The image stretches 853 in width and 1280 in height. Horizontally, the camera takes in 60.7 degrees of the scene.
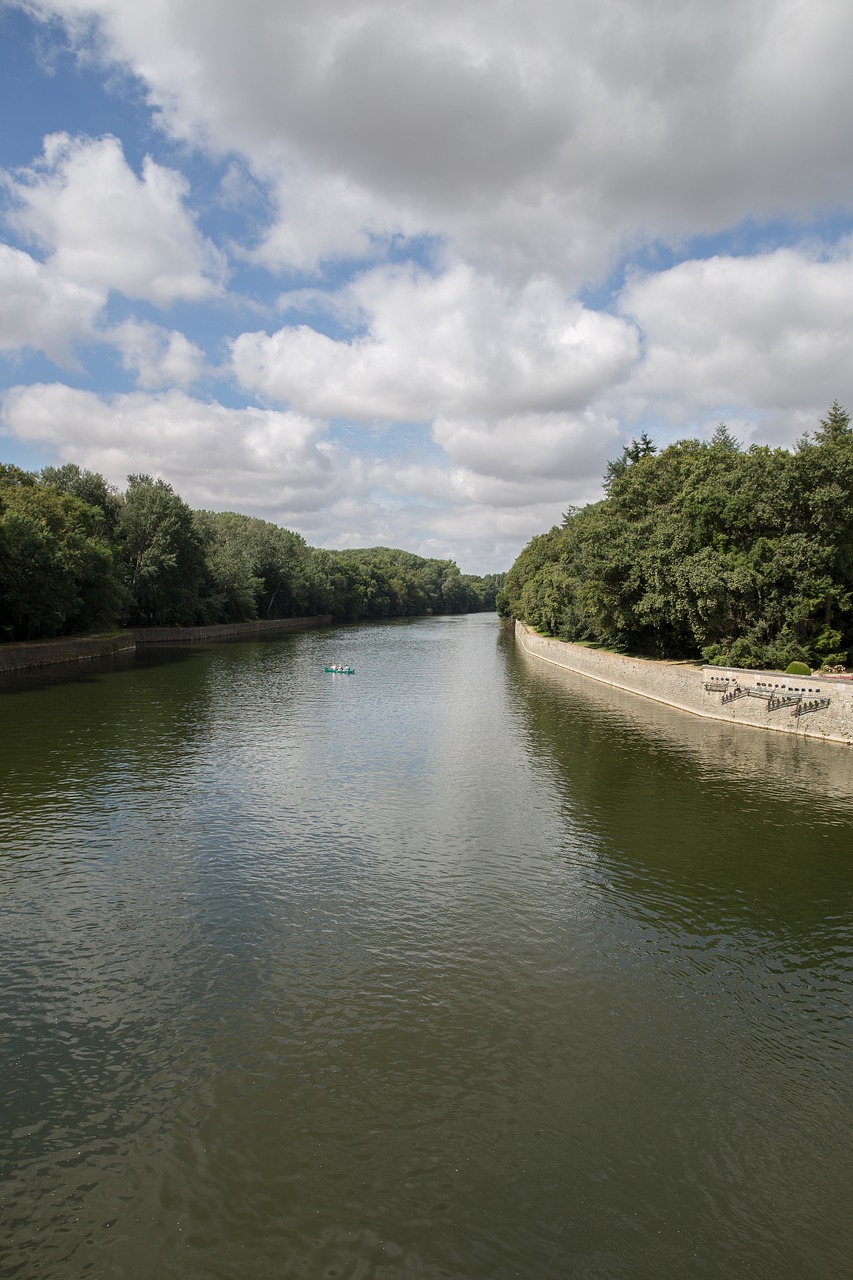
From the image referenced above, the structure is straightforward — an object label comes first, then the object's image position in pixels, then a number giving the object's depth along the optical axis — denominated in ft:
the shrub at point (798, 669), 124.07
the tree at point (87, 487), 259.39
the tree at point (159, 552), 273.33
